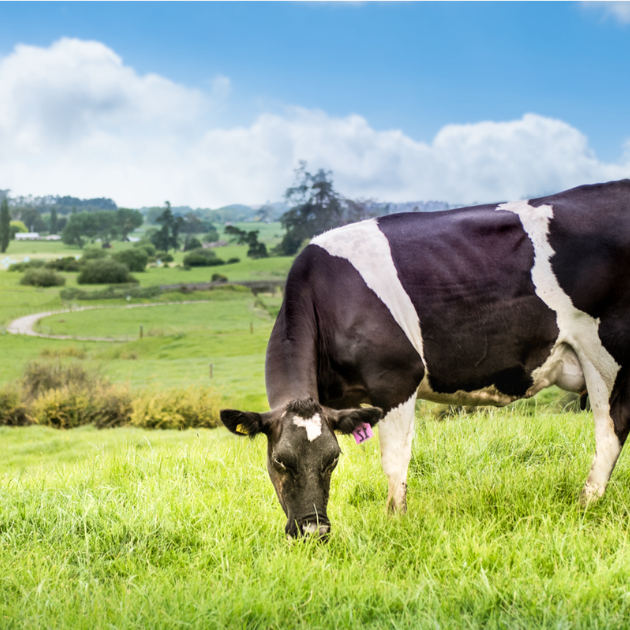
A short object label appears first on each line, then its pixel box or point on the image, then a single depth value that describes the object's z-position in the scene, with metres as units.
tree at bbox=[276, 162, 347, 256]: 100.00
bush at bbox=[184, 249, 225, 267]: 146.00
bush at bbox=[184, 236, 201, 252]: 169.84
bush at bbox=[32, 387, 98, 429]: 26.70
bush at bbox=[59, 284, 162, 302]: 98.44
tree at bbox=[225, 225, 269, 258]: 149.12
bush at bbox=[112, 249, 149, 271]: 133.00
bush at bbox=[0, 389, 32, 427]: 27.95
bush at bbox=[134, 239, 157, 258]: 156.88
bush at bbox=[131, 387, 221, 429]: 26.83
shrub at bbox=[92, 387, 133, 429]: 27.44
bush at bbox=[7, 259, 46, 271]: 117.75
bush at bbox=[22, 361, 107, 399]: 30.11
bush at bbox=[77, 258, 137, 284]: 115.56
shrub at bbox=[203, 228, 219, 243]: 183.88
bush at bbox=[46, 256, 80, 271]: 126.88
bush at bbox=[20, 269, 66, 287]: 108.12
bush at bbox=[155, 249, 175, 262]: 154.88
